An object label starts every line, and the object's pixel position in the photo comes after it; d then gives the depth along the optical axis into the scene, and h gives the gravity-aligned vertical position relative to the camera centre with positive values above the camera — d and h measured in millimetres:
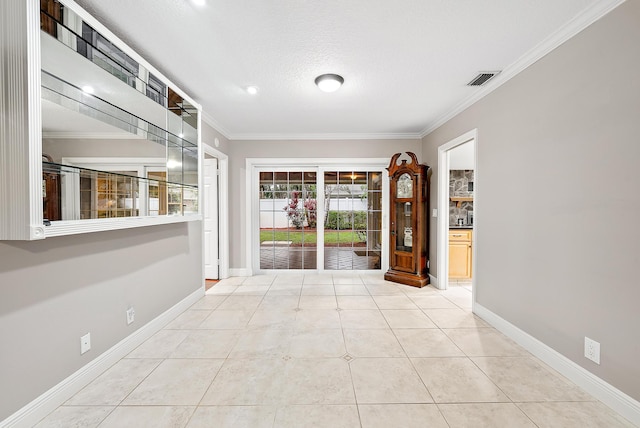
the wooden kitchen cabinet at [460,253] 4445 -683
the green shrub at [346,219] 4855 -130
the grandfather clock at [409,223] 4164 -181
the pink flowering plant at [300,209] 4852 +51
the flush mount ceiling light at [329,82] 2580 +1255
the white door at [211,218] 4422 -98
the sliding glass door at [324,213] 4828 -19
